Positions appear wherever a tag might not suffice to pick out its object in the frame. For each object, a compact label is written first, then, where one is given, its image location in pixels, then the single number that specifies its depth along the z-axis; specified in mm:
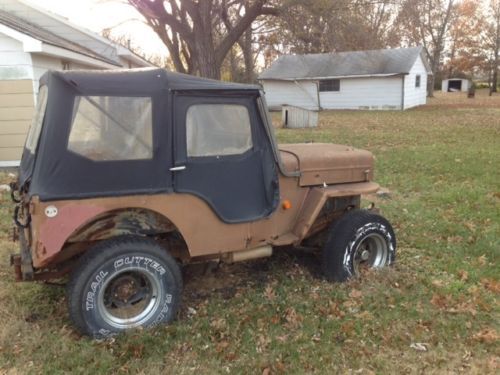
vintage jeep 3588
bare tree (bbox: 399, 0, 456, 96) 43406
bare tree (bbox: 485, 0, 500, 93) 49125
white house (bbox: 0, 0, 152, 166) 10359
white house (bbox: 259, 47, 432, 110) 30609
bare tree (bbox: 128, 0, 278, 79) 17672
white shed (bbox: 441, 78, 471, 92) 59344
